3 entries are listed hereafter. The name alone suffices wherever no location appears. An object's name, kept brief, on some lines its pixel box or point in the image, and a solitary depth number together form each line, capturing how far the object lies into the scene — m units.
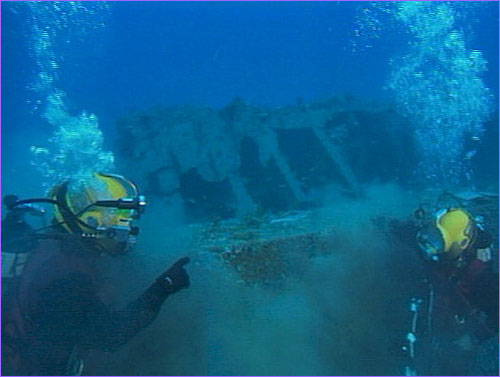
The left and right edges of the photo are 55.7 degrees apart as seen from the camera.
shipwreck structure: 4.11
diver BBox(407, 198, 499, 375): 2.87
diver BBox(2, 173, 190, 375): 2.36
